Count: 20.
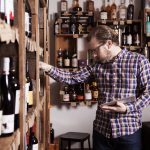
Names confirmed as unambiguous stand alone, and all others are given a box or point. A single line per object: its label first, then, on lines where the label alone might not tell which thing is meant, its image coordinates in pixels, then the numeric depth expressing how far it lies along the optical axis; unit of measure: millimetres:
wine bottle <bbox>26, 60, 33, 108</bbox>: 1567
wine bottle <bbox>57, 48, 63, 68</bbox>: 3711
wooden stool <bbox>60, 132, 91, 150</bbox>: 3525
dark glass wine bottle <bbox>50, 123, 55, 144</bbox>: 3476
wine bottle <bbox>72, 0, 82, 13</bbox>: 3773
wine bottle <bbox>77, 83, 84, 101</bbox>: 3752
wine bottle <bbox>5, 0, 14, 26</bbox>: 1037
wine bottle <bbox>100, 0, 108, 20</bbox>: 3715
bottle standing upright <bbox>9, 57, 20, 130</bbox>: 1136
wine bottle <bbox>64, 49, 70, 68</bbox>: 3717
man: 1951
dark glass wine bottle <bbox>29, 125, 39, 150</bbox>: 1668
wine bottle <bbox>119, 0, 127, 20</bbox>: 3793
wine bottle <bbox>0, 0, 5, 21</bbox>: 1002
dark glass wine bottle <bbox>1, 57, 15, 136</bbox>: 1068
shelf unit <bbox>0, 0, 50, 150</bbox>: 1021
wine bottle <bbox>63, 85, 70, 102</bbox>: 3664
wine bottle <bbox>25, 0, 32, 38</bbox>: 1509
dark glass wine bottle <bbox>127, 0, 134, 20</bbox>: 3824
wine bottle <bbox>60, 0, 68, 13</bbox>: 3770
